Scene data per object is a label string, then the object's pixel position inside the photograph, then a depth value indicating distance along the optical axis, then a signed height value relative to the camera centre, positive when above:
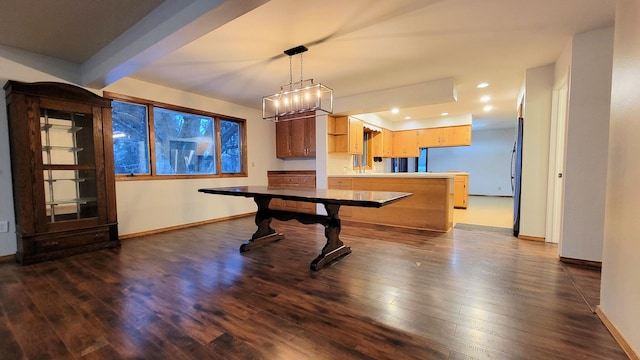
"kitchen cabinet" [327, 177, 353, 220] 4.88 -0.35
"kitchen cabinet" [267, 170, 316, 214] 5.38 -0.31
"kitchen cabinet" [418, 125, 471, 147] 6.50 +0.77
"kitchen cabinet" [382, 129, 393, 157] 6.91 +0.65
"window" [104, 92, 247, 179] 3.84 +0.46
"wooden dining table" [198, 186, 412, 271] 2.28 -0.51
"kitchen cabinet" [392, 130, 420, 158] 7.11 +0.64
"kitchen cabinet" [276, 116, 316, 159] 5.40 +0.63
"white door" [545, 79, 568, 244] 3.30 +0.04
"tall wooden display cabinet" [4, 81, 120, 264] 2.73 -0.02
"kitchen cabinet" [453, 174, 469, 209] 6.16 -0.58
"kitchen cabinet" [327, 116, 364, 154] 5.15 +0.65
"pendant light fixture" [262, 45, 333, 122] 2.85 +0.84
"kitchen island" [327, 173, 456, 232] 4.03 -0.55
